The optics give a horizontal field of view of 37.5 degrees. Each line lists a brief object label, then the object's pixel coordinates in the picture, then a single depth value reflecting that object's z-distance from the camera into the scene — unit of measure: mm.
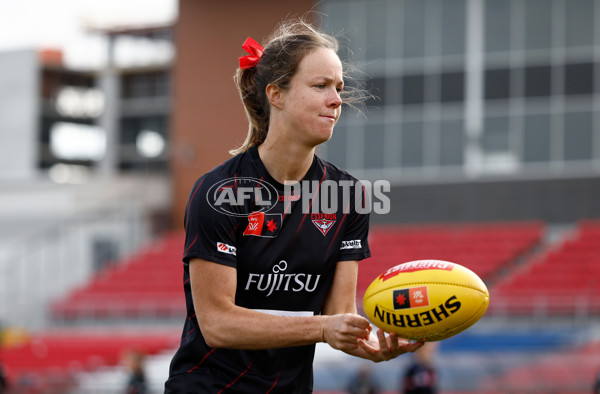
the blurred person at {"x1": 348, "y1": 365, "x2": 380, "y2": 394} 11688
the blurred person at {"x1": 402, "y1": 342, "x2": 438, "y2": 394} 10664
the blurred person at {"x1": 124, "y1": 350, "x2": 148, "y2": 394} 12016
